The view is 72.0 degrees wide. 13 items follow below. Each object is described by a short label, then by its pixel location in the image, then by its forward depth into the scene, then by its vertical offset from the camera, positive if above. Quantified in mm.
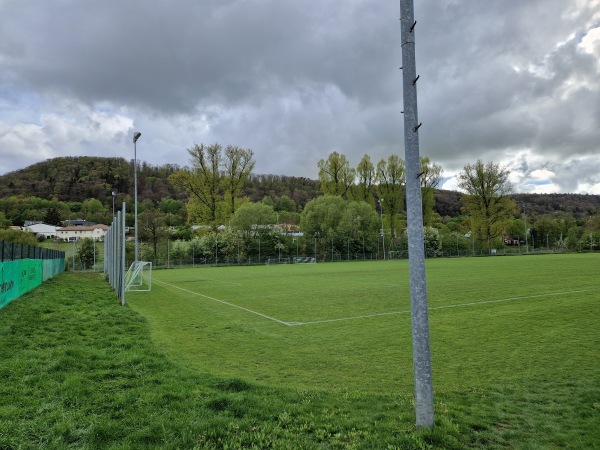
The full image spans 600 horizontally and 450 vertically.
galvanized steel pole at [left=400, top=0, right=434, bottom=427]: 3801 -177
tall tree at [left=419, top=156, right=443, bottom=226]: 66038 +8888
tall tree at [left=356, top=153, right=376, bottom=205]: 70738 +10785
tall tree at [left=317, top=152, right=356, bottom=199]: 70562 +11359
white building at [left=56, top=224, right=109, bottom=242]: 99575 +4712
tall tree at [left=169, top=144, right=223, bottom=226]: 56531 +8923
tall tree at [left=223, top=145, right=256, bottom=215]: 58938 +10829
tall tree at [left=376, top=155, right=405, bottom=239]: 69562 +9477
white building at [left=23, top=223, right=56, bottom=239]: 89956 +4856
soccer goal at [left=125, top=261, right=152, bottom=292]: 20212 -2035
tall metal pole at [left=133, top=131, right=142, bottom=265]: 19436 +5053
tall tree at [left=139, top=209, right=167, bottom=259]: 60188 +2877
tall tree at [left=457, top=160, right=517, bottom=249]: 67500 +6533
